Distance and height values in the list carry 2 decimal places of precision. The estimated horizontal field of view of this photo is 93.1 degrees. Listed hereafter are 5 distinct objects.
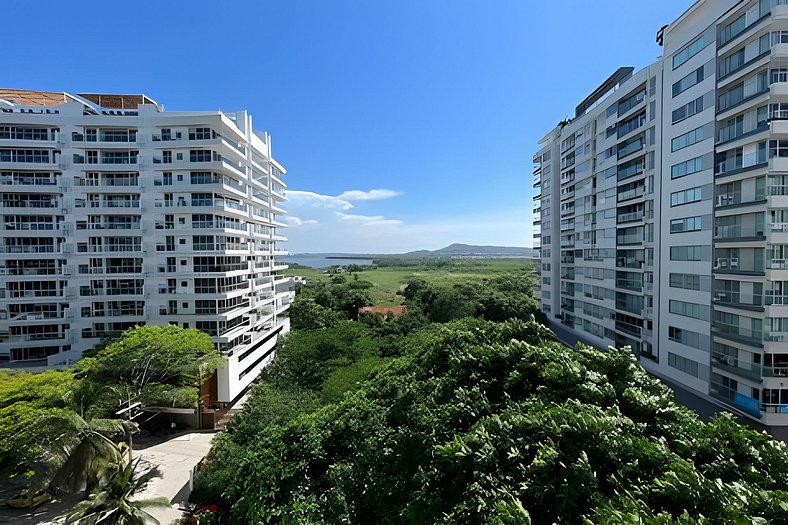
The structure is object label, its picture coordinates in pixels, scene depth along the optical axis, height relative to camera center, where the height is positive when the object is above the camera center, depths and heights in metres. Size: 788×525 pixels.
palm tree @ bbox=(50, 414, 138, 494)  18.19 -9.97
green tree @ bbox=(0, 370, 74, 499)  16.94 -7.69
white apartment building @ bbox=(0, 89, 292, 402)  29.70 +2.29
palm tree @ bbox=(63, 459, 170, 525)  14.10 -9.71
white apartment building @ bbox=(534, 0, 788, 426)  19.72 +2.70
